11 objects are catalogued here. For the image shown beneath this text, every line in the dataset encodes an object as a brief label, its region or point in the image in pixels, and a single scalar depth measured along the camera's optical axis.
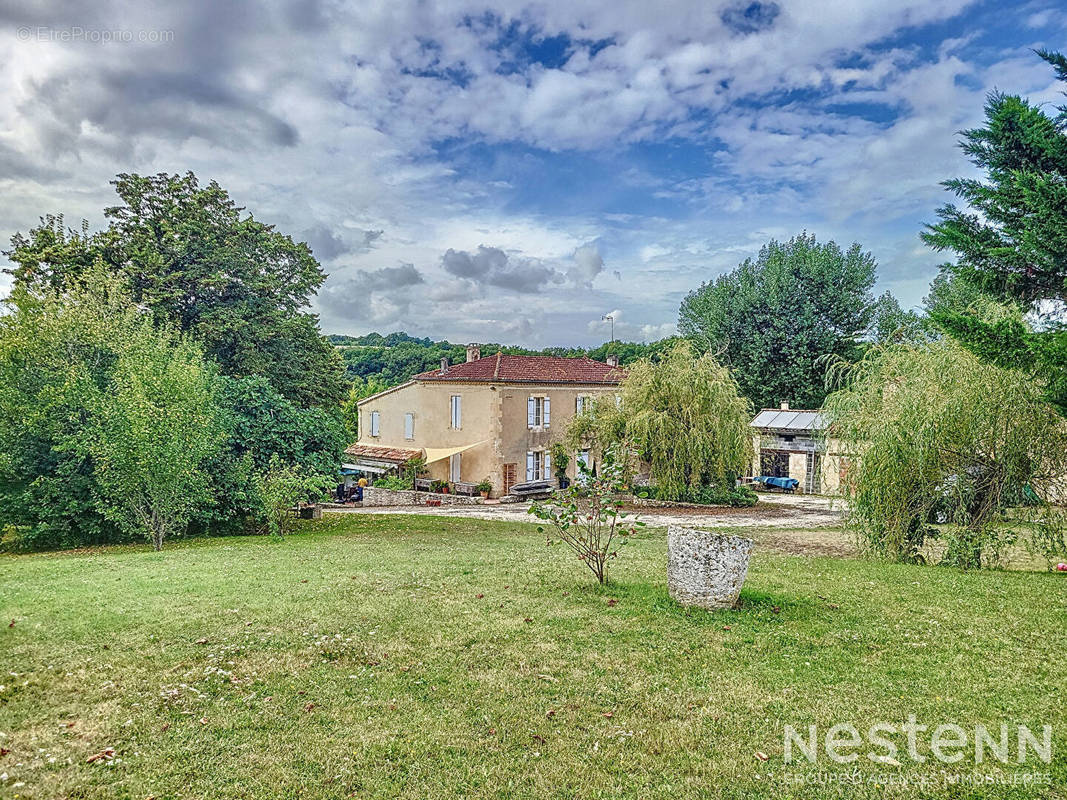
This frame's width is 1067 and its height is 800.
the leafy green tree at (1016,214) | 11.97
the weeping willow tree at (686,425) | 25.72
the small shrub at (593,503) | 9.67
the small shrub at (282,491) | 19.11
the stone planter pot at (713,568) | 8.57
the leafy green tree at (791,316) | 35.69
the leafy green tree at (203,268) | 23.55
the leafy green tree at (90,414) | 16.34
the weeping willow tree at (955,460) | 11.62
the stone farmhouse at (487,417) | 33.22
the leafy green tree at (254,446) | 20.08
